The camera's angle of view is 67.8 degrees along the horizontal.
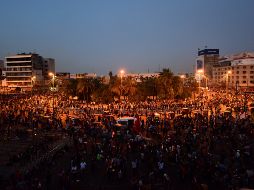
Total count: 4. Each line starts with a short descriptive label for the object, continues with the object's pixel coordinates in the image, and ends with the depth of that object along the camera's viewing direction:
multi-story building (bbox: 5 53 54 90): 67.97
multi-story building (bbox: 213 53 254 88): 74.38
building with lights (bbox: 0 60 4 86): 77.40
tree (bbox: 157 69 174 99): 32.24
